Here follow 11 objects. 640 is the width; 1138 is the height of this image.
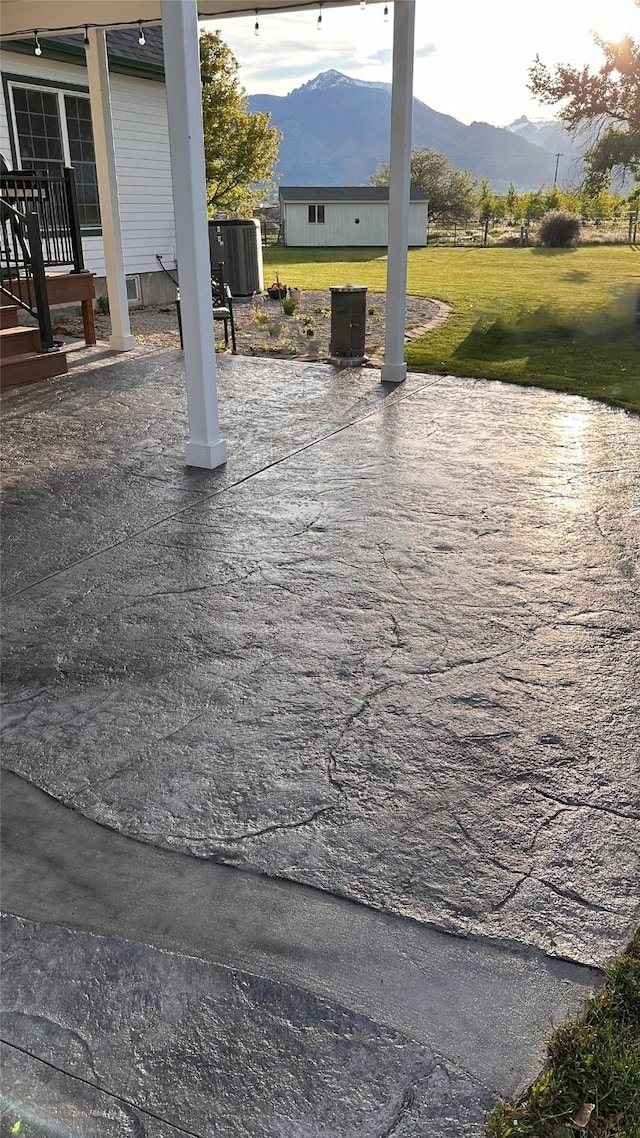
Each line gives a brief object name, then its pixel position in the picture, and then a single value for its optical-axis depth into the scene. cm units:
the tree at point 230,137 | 1898
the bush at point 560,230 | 2923
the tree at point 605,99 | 1709
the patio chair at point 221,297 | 850
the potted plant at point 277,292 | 1326
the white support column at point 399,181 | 645
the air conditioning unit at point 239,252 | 1292
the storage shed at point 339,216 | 3862
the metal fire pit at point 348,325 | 793
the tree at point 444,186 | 5578
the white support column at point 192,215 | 435
